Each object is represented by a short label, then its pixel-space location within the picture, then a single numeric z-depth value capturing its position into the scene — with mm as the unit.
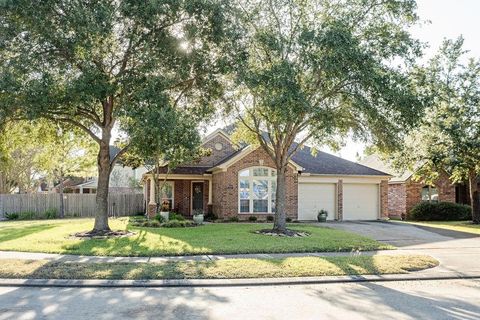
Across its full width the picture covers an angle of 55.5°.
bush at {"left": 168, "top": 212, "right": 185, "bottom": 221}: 24219
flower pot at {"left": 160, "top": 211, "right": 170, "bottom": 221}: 24617
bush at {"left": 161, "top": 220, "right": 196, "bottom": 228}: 21964
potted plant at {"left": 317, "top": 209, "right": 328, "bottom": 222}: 27250
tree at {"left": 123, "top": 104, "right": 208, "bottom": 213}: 14500
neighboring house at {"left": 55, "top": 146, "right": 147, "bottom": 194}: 46562
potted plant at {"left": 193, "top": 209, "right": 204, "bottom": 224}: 24859
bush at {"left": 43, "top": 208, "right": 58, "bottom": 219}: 31594
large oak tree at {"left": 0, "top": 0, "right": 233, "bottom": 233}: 14539
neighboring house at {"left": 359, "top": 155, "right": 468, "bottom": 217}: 31375
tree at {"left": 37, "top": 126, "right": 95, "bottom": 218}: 24588
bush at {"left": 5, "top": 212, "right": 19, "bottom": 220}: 30359
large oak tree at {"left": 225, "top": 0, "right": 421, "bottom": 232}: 15562
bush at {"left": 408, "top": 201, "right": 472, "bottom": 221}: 29969
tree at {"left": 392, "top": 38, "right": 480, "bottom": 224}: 25250
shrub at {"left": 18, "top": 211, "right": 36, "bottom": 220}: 30656
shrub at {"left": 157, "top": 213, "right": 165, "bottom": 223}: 23125
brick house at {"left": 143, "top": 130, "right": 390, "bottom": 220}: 26531
